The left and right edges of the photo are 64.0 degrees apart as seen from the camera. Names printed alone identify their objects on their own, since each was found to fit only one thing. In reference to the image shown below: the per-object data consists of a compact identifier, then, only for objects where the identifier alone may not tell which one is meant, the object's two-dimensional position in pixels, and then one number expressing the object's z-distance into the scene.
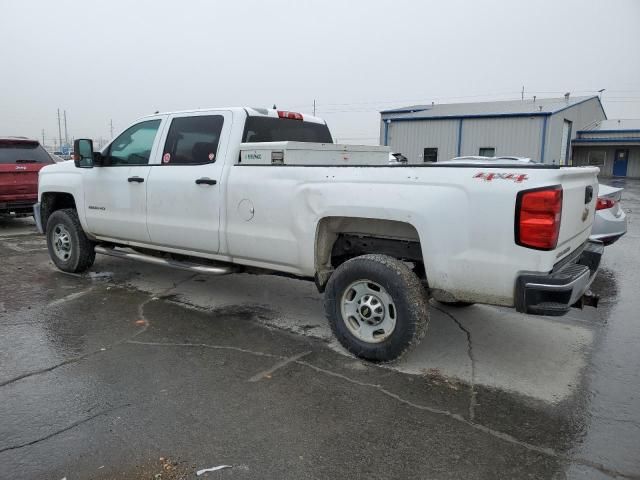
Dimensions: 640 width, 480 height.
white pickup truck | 3.34
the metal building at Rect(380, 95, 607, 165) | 31.58
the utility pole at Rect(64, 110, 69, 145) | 95.31
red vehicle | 10.41
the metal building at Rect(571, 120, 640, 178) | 39.03
